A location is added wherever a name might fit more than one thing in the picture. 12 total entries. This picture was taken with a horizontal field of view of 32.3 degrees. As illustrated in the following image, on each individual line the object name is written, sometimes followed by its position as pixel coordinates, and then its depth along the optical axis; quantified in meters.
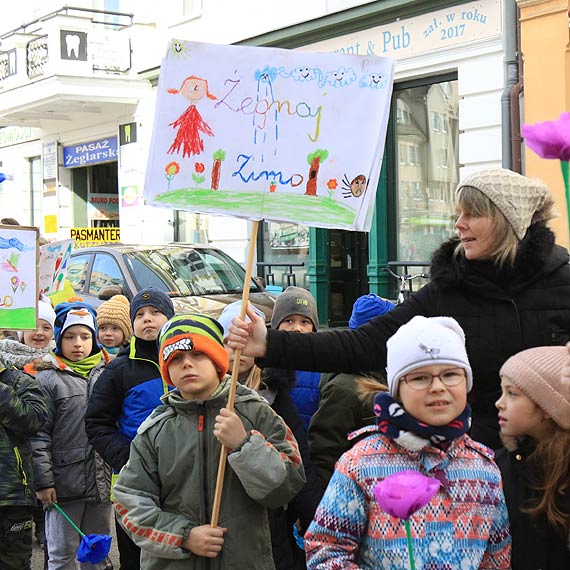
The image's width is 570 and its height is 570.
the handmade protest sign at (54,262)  7.07
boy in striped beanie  3.24
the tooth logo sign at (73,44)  17.94
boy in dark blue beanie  4.52
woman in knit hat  3.02
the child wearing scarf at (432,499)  2.47
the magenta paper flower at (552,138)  2.20
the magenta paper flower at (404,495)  1.93
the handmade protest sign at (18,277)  4.78
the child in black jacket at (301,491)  4.02
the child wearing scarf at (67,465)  5.08
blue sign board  19.38
